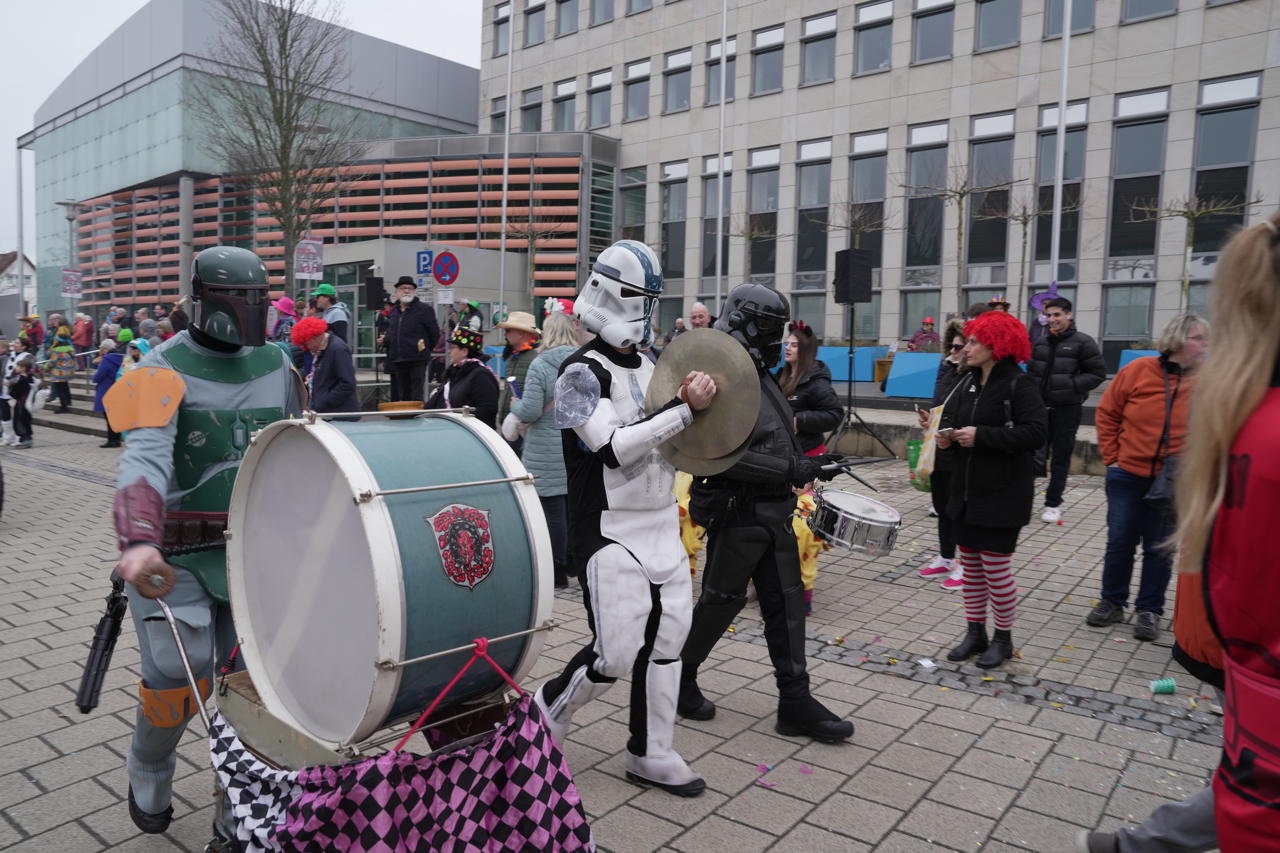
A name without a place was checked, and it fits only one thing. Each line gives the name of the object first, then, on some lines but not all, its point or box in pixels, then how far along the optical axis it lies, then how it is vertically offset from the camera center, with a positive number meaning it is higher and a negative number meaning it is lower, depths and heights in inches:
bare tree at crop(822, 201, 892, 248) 1100.5 +148.9
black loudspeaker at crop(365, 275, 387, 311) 722.8 +25.9
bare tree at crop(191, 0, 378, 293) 849.5 +213.9
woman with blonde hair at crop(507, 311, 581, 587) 244.1 -29.8
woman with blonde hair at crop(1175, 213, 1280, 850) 66.1 -12.0
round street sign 546.9 +36.6
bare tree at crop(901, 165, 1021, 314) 977.5 +167.3
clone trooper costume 129.3 -26.5
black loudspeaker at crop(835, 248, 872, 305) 526.6 +39.0
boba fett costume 110.8 -16.2
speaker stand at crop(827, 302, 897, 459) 507.8 -48.2
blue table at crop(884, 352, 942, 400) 768.9 -26.9
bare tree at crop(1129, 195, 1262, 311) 859.4 +139.2
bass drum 88.4 -24.6
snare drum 192.7 -38.4
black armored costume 161.0 -36.5
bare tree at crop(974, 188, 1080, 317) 949.2 +140.6
